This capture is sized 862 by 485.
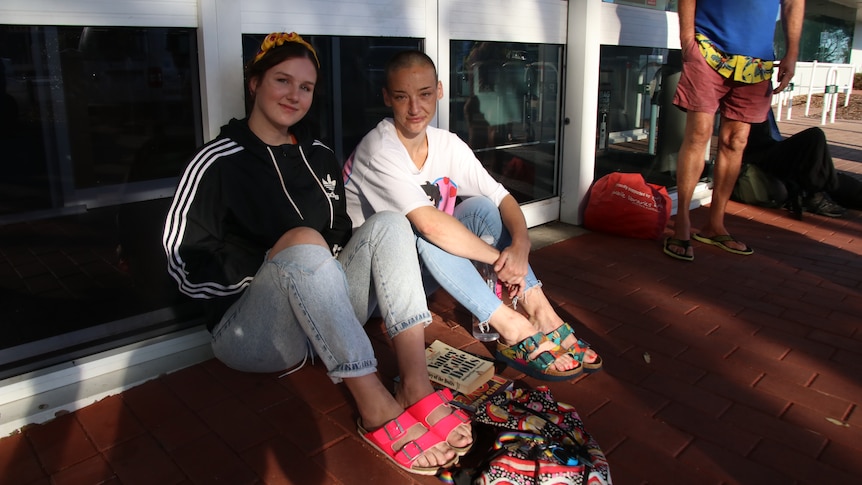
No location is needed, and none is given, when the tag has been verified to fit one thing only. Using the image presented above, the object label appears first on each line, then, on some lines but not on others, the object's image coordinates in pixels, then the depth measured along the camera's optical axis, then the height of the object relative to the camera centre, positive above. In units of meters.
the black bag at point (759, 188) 5.47 -0.74
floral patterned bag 1.88 -1.00
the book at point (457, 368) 2.48 -1.02
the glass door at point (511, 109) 4.11 -0.09
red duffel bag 4.46 -0.73
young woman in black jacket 2.08 -0.55
